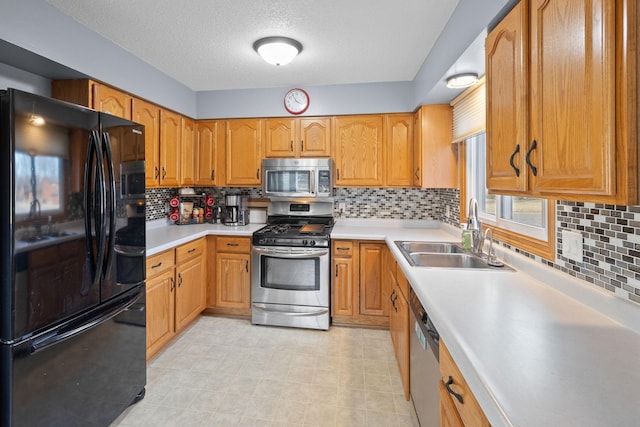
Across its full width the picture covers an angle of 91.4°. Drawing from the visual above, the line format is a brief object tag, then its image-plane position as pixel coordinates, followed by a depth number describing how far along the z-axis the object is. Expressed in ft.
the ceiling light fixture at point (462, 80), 6.51
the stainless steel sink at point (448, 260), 6.22
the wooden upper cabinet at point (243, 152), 10.78
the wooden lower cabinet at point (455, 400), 2.60
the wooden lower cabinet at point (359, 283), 9.34
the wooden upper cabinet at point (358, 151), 10.21
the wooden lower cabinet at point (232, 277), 9.96
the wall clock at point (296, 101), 10.34
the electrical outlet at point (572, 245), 3.97
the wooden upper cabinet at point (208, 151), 11.06
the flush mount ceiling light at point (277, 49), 7.03
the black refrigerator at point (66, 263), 3.99
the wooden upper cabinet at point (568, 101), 2.24
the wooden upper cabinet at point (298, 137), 10.41
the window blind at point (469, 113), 6.91
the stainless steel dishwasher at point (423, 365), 3.96
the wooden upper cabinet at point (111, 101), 6.98
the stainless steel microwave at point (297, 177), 10.04
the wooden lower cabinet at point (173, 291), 7.47
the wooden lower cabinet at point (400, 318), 5.86
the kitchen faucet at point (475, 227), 6.26
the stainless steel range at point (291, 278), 9.29
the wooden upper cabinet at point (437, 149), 9.01
